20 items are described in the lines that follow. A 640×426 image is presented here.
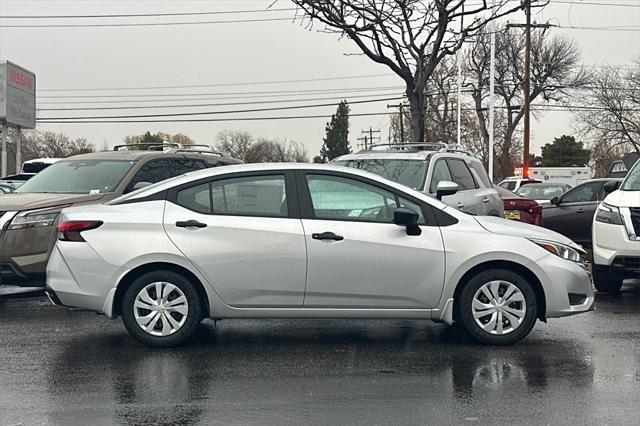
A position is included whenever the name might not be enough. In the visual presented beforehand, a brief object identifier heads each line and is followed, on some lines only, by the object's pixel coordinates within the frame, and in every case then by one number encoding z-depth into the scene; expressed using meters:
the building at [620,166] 18.02
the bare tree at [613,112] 44.53
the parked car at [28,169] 16.54
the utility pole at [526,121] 35.69
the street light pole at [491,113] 31.40
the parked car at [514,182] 32.84
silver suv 10.30
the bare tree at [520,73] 51.06
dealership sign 35.62
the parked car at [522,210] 13.16
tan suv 8.77
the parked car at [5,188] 15.13
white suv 9.08
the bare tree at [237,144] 90.75
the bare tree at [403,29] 14.26
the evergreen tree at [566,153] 69.19
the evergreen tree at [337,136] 91.69
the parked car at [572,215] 13.97
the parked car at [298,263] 6.70
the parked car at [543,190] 25.05
